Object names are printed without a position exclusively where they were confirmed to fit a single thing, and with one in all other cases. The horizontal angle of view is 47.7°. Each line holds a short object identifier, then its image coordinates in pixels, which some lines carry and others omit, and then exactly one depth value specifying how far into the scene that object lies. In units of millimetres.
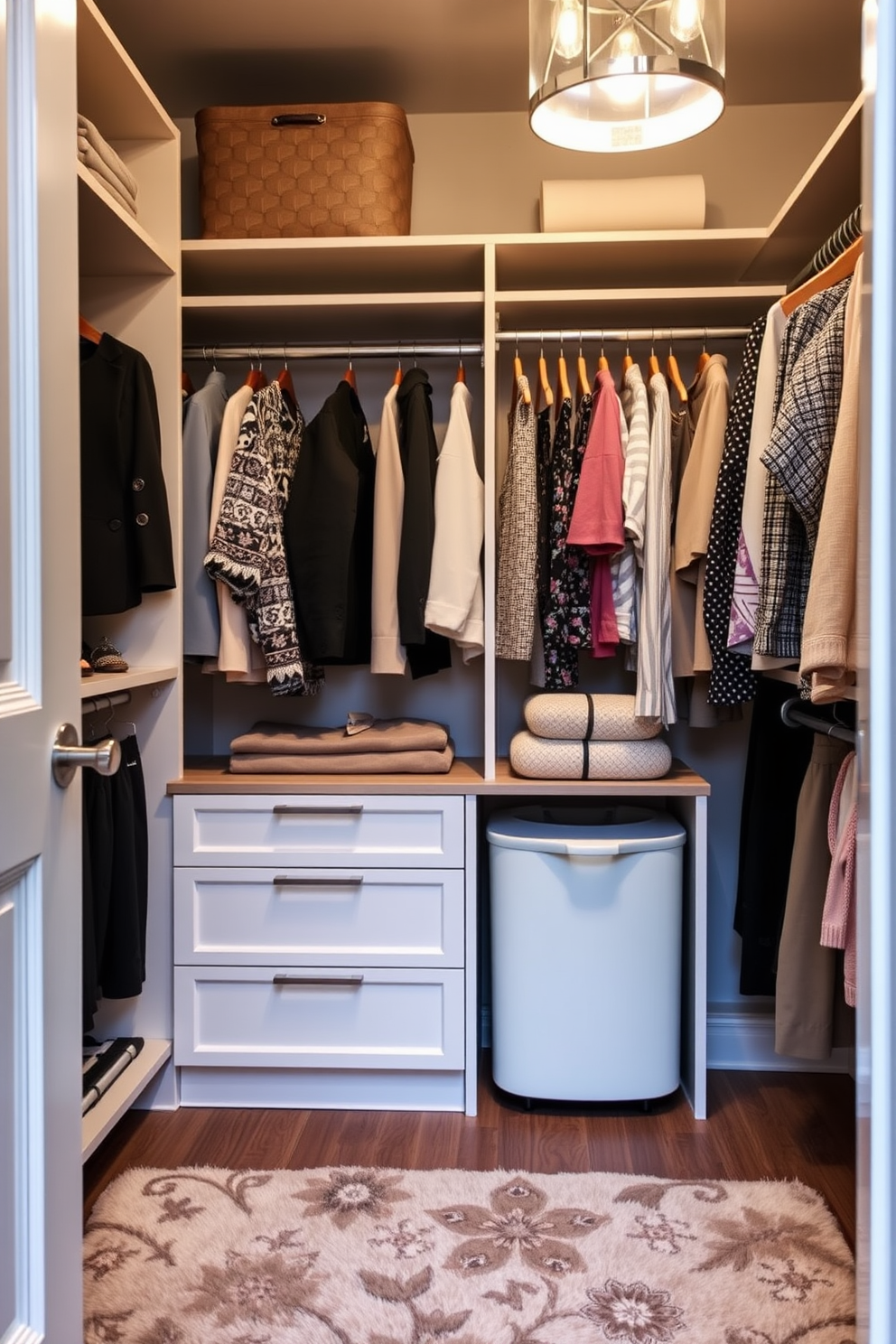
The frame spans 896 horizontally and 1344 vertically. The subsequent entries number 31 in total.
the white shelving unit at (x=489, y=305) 2318
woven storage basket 2357
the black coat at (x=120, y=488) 2061
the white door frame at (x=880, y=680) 773
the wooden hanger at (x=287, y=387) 2536
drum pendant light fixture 1645
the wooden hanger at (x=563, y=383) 2436
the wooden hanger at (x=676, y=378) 2430
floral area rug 1590
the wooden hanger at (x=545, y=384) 2461
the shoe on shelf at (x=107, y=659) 2084
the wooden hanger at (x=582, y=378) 2426
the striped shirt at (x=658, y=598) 2293
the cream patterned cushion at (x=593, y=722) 2334
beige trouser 2023
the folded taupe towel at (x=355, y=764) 2387
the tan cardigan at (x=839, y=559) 1465
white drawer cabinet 2305
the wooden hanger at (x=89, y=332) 2127
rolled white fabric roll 2369
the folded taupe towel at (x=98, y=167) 1871
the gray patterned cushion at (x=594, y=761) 2332
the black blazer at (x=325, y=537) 2330
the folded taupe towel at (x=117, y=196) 1930
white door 1011
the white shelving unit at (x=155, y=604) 2293
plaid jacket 1606
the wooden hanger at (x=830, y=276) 1677
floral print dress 2400
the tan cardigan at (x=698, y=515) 2281
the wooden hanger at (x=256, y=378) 2479
